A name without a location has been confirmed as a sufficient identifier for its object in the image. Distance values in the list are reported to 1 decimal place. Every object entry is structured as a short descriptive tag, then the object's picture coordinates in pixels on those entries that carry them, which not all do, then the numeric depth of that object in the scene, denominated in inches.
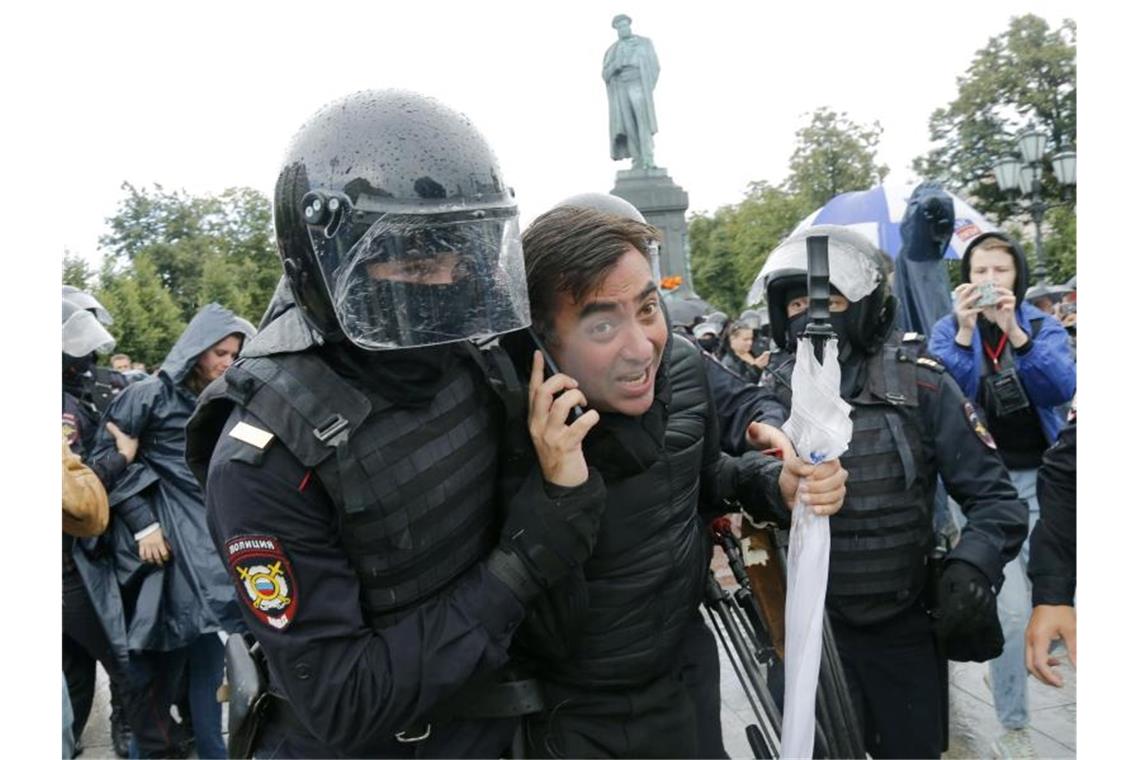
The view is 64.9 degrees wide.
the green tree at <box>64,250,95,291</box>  1118.3
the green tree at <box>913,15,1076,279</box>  975.6
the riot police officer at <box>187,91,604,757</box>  54.8
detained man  67.1
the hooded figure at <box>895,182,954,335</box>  156.8
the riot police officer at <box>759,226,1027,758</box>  94.2
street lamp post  427.8
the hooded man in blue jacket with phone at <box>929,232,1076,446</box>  140.3
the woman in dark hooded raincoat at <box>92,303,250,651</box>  146.7
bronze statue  692.7
